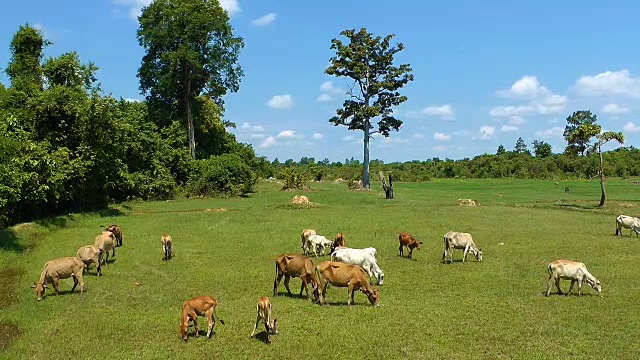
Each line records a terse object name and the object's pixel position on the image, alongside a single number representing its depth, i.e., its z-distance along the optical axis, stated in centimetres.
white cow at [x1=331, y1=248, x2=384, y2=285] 2011
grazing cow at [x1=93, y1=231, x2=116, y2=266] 2272
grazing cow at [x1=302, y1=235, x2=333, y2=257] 2517
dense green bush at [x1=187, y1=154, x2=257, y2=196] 5734
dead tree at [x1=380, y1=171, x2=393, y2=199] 5534
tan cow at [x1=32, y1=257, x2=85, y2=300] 1839
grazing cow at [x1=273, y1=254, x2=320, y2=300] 1733
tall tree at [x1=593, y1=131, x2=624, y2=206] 4662
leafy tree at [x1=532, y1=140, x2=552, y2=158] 13025
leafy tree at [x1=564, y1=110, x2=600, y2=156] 4753
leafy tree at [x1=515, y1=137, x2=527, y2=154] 17050
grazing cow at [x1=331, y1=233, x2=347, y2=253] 2470
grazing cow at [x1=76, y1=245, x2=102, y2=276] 2114
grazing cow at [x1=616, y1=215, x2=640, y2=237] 3111
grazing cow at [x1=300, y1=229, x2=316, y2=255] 2638
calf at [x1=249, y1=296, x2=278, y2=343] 1343
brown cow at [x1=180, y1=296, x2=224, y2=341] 1390
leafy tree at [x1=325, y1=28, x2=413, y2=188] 6581
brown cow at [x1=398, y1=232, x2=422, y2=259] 2491
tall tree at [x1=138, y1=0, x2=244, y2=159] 5897
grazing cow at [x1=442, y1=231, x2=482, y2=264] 2391
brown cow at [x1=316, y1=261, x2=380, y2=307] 1673
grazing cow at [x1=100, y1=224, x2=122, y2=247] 2712
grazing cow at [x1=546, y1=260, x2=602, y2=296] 1797
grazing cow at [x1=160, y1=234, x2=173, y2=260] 2416
